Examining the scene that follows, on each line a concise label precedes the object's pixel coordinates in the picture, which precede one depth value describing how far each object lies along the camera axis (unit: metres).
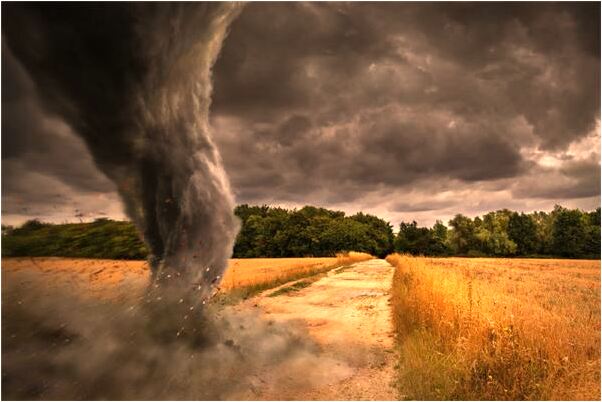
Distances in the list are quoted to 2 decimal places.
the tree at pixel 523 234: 111.44
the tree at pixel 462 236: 116.72
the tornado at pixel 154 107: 6.21
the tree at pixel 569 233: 96.50
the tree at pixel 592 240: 94.00
